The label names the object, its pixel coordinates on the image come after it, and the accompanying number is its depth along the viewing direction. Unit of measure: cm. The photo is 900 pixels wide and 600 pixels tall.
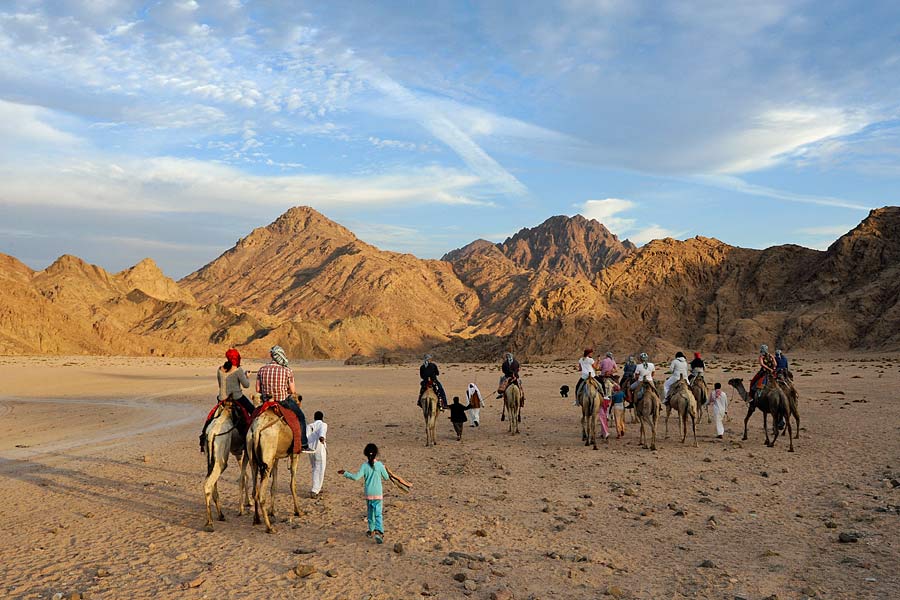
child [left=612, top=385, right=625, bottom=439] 1770
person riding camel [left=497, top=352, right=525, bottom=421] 1880
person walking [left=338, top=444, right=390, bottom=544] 896
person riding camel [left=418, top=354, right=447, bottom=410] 1702
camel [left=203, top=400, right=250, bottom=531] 962
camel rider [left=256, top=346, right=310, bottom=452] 1032
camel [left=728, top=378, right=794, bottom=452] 1573
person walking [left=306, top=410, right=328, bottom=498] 1155
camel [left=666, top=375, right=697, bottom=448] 1620
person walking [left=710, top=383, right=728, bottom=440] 1725
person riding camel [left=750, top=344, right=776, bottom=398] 1642
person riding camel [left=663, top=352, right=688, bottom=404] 1731
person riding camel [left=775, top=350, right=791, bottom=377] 1728
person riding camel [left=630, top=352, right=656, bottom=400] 1675
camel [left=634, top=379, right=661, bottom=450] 1614
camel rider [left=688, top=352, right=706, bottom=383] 1853
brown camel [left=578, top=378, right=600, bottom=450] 1611
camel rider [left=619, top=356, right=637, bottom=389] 1952
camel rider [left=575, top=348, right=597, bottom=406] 1641
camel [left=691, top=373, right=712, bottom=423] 1848
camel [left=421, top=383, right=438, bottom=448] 1697
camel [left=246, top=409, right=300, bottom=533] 946
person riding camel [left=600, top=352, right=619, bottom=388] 1838
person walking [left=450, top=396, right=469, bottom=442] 1777
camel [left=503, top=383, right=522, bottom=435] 1892
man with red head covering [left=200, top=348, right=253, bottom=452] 1008
